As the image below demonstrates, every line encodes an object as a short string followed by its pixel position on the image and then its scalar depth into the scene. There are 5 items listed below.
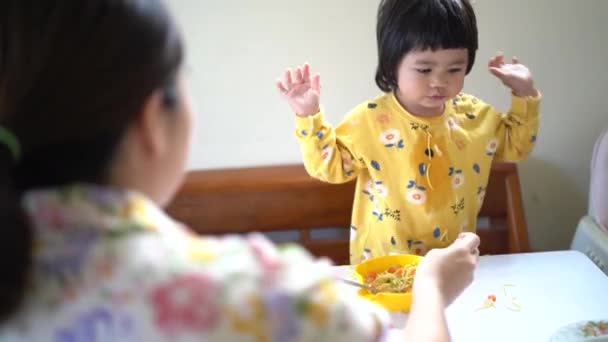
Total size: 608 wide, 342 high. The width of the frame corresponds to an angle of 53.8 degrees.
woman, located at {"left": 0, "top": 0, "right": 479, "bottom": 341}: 0.44
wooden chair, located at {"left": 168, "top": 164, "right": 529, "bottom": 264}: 1.66
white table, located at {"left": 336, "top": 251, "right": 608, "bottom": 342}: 1.03
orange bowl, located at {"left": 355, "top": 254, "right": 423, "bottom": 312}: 0.95
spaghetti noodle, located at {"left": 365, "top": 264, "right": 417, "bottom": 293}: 1.03
